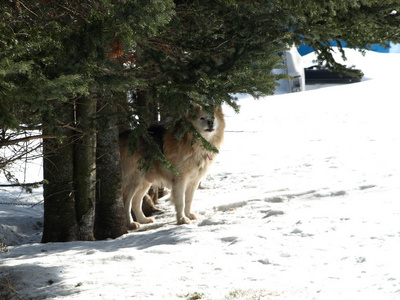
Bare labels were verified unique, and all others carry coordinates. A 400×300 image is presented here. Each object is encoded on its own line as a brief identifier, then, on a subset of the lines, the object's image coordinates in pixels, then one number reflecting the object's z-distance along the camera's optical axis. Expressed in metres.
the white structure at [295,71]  58.19
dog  16.56
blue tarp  69.84
